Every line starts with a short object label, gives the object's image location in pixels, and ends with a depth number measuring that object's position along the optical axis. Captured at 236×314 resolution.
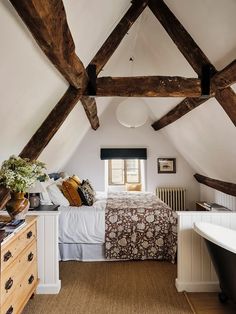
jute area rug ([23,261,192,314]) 1.90
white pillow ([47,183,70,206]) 2.85
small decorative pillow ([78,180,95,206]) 2.90
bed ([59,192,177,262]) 2.71
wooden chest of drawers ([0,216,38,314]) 1.43
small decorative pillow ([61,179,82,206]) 2.88
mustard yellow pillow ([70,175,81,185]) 3.20
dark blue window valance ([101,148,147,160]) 4.77
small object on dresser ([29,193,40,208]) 2.28
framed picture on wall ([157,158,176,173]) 4.88
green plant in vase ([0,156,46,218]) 1.69
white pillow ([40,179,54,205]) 2.61
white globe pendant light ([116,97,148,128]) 2.50
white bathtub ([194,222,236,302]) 1.68
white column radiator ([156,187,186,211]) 4.80
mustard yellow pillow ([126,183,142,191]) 4.75
